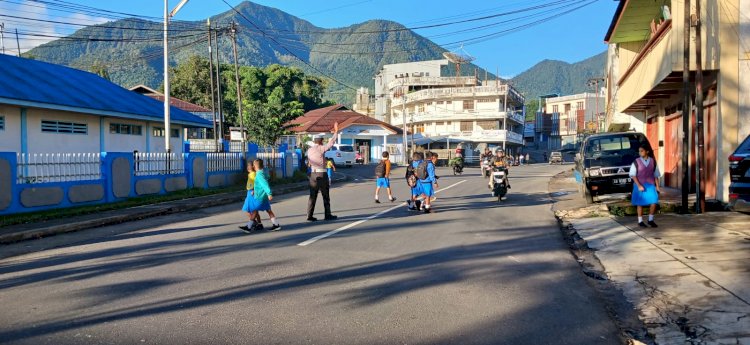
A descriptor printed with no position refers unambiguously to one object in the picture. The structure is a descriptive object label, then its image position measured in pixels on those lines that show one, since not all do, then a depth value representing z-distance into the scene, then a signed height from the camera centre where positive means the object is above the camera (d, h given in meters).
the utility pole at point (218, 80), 32.32 +4.31
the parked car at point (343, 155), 45.53 +0.08
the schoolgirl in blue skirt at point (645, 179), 10.47 -0.47
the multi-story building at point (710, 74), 12.63 +1.87
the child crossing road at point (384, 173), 17.73 -0.52
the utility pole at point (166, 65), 21.14 +3.36
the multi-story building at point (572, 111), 83.28 +6.45
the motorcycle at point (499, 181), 17.50 -0.79
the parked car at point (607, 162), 15.18 -0.22
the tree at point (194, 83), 60.53 +7.66
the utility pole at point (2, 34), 41.28 +8.85
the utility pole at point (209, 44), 32.44 +6.31
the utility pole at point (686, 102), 12.30 +1.08
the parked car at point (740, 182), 9.06 -0.46
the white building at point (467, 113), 68.38 +5.07
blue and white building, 19.64 +1.74
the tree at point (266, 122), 33.72 +2.04
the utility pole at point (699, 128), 12.20 +0.52
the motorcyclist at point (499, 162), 17.73 -0.23
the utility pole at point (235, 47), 30.17 +5.95
